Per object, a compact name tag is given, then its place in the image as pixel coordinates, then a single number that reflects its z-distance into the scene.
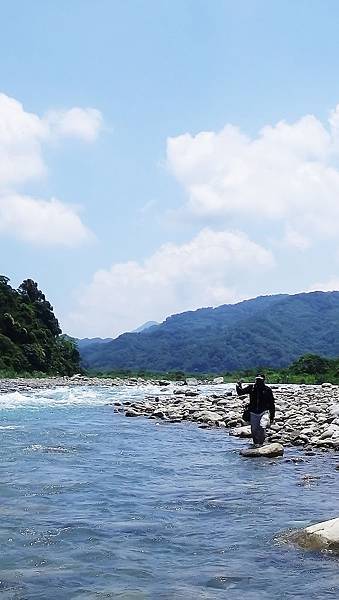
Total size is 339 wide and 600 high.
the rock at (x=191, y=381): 55.71
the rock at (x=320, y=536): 7.39
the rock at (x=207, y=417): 21.94
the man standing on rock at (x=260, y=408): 15.96
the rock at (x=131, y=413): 25.36
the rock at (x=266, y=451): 14.35
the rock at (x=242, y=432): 18.05
